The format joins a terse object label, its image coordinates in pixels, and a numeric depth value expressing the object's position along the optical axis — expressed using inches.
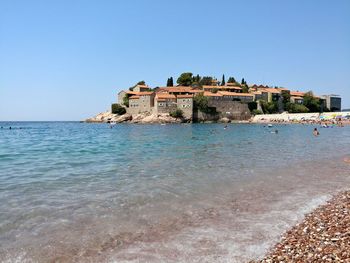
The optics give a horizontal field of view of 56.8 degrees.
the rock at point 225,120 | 4519.7
